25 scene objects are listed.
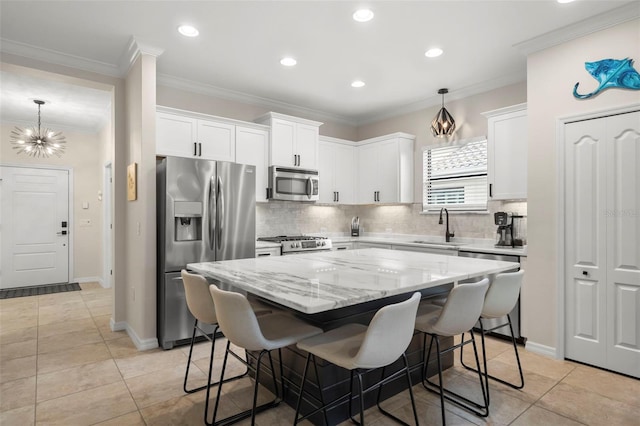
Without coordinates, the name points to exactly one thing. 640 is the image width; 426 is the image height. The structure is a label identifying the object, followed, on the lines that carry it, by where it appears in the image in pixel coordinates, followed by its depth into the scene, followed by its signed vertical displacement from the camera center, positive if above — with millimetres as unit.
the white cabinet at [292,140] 4707 +1001
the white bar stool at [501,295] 2338 -535
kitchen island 1664 -359
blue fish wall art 2758 +1101
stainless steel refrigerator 3389 -96
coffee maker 3904 -167
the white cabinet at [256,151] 4477 +805
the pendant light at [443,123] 4684 +1183
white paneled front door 5980 -204
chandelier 5391 +1133
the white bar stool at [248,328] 1721 -592
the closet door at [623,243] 2764 -226
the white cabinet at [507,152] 3713 +658
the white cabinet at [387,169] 5137 +667
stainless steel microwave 4691 +405
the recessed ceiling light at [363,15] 2791 +1569
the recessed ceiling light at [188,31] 3051 +1580
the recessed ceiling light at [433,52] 3443 +1574
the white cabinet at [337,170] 5414 +679
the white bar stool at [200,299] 2162 -520
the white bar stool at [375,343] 1579 -627
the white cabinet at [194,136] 3872 +883
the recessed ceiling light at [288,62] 3682 +1581
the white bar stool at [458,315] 1968 -566
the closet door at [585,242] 2928 -233
